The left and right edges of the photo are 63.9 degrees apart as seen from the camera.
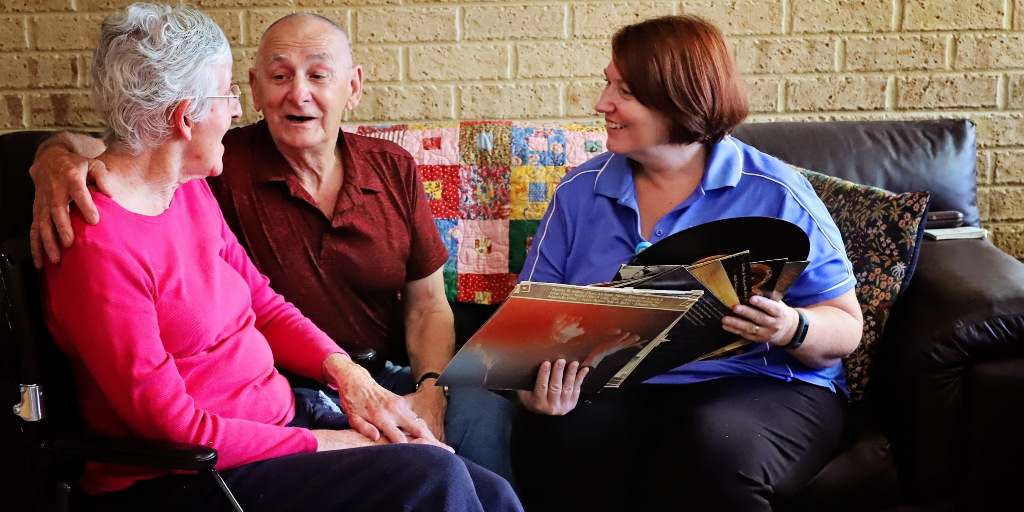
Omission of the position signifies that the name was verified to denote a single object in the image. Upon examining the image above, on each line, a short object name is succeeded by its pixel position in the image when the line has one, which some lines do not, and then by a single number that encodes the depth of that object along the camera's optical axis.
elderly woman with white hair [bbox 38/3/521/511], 1.12
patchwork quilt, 2.09
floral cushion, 1.73
